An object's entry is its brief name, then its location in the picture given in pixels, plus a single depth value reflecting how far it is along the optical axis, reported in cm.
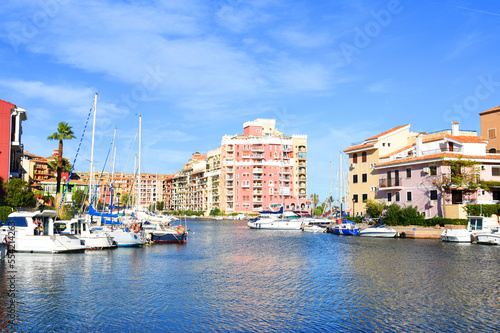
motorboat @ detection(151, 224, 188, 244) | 5256
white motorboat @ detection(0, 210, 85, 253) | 3775
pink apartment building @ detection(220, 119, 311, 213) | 16750
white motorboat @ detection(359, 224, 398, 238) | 6209
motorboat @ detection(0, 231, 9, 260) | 3353
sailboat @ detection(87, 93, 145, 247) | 4660
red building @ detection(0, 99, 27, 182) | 5894
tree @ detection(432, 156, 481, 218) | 5947
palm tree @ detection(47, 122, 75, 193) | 6656
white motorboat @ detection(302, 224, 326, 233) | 8124
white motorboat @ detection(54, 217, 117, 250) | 4159
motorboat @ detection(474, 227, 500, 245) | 5025
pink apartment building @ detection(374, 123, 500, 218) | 6088
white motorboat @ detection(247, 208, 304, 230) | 9219
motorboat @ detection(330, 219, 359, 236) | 6962
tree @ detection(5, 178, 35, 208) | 5319
